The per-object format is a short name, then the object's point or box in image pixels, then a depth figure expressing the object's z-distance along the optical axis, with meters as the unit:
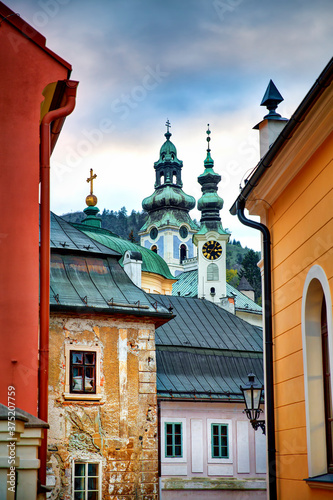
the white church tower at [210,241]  70.81
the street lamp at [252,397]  13.52
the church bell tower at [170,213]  91.69
